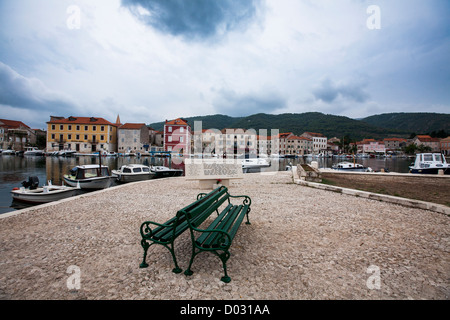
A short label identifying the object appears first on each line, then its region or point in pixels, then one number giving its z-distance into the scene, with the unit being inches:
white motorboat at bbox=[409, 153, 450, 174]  779.2
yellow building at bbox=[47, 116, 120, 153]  2819.9
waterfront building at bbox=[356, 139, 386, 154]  4633.4
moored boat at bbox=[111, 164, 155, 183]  769.6
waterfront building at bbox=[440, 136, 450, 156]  4330.7
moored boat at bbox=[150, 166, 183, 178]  830.2
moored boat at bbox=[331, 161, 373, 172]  1181.0
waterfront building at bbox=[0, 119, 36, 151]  3043.8
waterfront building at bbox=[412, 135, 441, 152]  4633.4
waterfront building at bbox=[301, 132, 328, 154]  4579.2
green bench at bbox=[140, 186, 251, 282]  117.2
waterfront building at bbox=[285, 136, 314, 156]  4197.8
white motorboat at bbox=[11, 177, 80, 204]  442.9
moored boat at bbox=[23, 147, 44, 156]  2687.0
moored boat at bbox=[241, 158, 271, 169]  1202.8
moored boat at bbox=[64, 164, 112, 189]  629.2
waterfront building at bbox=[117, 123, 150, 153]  3085.6
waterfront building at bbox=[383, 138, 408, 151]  5093.5
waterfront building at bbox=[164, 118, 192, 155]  2586.1
